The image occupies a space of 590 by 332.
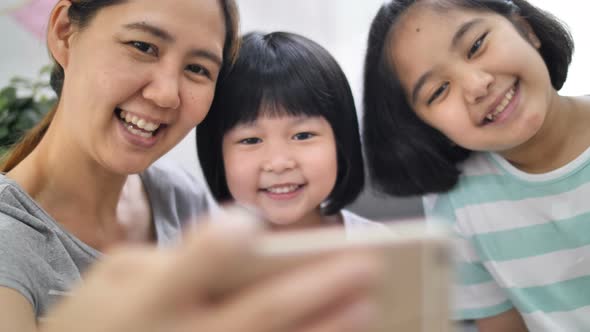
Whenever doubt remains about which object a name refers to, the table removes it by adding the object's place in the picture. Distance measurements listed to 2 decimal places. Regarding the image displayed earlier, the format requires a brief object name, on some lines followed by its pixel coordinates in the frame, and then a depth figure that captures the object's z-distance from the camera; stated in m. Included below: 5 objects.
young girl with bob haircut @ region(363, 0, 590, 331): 0.84
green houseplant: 1.26
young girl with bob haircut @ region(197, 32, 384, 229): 0.90
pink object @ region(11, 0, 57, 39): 1.52
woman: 0.67
